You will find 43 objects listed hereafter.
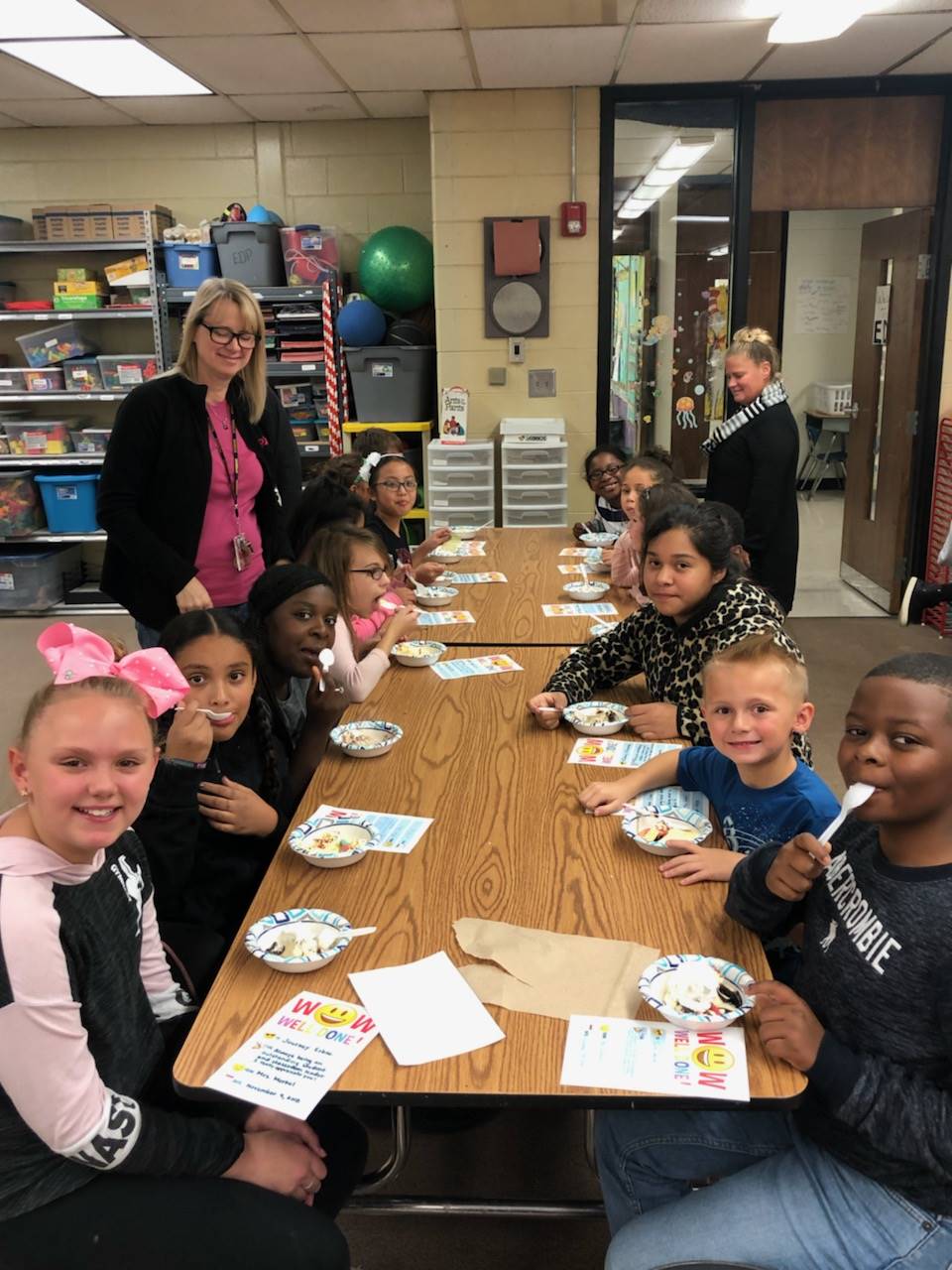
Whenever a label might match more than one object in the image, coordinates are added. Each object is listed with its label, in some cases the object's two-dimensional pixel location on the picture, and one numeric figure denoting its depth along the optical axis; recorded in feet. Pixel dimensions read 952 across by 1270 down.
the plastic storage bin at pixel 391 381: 18.39
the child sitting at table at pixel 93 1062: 3.74
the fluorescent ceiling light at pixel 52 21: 12.48
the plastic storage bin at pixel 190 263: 18.83
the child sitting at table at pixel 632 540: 11.36
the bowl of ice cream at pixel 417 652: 9.04
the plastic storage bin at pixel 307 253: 18.58
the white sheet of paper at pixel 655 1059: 3.69
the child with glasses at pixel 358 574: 9.03
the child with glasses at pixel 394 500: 12.64
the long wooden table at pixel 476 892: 3.82
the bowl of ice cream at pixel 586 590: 11.49
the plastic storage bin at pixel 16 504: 19.75
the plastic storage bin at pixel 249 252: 18.39
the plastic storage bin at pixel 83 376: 19.71
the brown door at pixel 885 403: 18.20
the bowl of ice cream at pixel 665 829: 5.35
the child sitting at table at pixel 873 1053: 3.83
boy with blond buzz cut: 5.33
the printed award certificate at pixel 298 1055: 3.69
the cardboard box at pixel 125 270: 19.02
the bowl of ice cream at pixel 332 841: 5.27
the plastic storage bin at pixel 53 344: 19.67
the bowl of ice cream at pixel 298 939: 4.39
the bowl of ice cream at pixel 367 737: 6.77
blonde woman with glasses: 8.70
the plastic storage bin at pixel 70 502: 19.86
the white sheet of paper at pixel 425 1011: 3.96
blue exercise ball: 18.43
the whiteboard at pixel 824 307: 28.12
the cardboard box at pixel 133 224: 18.62
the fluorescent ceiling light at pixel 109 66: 14.15
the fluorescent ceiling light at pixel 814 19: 12.26
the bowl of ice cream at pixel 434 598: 11.42
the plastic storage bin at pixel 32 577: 19.89
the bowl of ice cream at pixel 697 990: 3.99
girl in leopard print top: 7.09
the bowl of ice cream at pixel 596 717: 7.04
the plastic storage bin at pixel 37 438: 19.83
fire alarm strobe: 17.01
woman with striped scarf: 12.85
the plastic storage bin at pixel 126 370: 19.56
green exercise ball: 18.30
